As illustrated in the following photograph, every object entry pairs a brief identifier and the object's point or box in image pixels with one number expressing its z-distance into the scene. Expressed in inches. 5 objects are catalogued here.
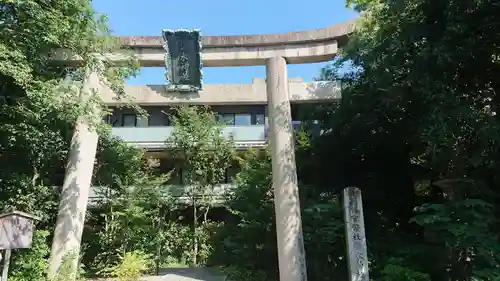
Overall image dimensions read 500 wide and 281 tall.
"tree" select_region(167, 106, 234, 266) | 571.2
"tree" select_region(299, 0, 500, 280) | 261.6
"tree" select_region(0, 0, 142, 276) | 318.0
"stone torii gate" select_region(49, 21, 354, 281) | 358.3
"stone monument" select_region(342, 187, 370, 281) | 251.9
